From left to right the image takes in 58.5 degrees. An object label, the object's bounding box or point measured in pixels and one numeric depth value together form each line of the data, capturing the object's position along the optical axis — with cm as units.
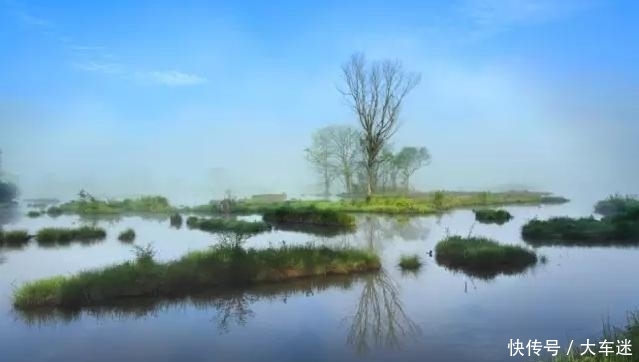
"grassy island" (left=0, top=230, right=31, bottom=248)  3017
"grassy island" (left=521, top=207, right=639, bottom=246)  2959
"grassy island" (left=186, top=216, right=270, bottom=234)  3609
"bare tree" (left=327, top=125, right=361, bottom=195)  7588
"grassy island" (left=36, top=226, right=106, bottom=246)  3123
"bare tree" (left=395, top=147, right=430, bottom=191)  8406
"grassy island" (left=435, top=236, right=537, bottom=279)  2122
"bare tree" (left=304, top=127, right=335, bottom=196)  7869
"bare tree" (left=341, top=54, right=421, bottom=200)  5794
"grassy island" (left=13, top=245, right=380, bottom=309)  1553
